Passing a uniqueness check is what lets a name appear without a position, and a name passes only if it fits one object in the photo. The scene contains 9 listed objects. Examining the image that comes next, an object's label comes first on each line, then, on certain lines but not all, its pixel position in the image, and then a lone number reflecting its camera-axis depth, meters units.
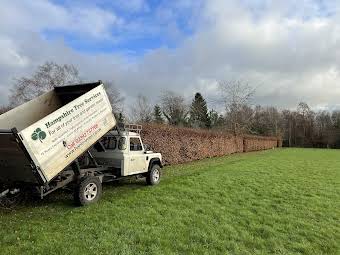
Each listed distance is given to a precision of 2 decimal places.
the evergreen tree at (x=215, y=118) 65.32
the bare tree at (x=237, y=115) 48.48
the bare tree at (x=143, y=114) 56.21
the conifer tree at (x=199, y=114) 62.12
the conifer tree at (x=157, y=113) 63.12
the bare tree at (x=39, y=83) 32.38
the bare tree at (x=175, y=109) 60.31
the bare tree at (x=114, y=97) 42.97
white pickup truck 6.81
